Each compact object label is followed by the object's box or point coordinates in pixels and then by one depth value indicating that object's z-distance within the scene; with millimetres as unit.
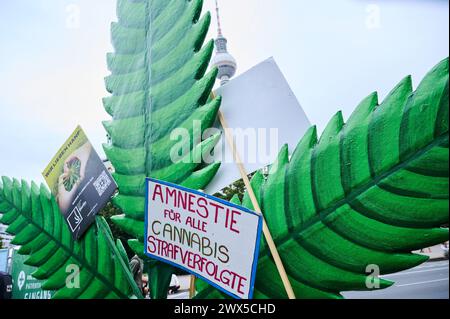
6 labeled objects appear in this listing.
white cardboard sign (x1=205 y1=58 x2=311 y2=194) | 2469
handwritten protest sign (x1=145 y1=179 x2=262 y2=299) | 2199
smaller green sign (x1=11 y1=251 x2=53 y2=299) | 8484
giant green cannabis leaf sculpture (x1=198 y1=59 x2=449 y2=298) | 1766
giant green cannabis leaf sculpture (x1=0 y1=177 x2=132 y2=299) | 3062
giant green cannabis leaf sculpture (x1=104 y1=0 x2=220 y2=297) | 2740
